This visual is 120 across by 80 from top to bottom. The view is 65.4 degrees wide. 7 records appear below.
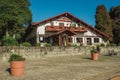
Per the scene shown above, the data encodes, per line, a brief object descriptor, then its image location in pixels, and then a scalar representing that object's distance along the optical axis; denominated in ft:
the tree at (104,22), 68.43
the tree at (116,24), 70.53
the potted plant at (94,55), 34.50
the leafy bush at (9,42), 37.87
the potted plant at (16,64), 19.38
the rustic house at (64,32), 56.56
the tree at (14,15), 53.62
